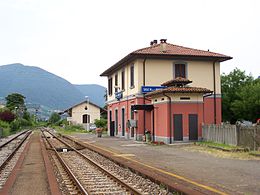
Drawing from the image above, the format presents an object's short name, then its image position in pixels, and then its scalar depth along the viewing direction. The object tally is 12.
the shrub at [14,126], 66.02
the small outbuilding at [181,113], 24.67
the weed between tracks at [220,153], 16.73
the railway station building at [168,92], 24.88
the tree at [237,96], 36.99
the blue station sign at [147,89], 30.48
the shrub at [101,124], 58.88
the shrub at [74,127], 67.54
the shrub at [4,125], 52.30
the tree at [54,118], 130.00
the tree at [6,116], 58.97
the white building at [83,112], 83.94
